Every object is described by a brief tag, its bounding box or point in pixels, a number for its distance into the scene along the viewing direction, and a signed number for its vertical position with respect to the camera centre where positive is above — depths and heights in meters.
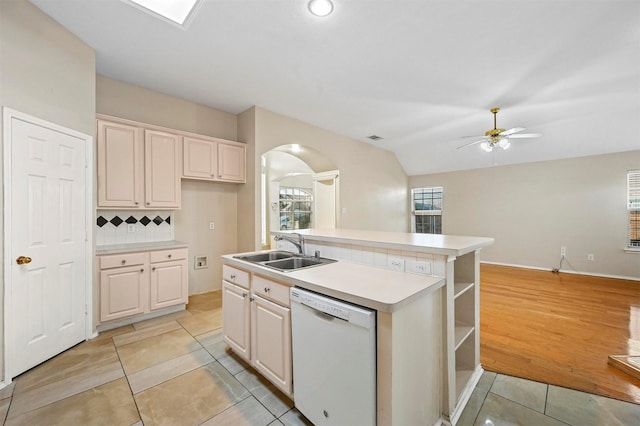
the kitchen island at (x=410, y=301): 1.15 -0.50
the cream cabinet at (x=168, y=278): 2.92 -0.78
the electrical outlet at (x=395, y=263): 1.68 -0.34
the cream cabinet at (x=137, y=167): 2.76 +0.54
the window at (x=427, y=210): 7.03 +0.05
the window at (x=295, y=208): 6.46 +0.11
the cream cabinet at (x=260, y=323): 1.62 -0.80
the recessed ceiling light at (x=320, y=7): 1.91 +1.57
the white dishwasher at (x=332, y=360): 1.16 -0.75
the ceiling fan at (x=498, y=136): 3.50 +1.06
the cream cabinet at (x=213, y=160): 3.41 +0.74
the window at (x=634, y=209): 4.62 +0.04
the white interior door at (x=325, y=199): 5.20 +0.28
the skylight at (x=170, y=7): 1.98 +1.63
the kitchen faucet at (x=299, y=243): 2.34 -0.29
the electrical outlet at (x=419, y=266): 1.56 -0.34
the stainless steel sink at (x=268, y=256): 2.35 -0.41
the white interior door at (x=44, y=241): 1.90 -0.24
